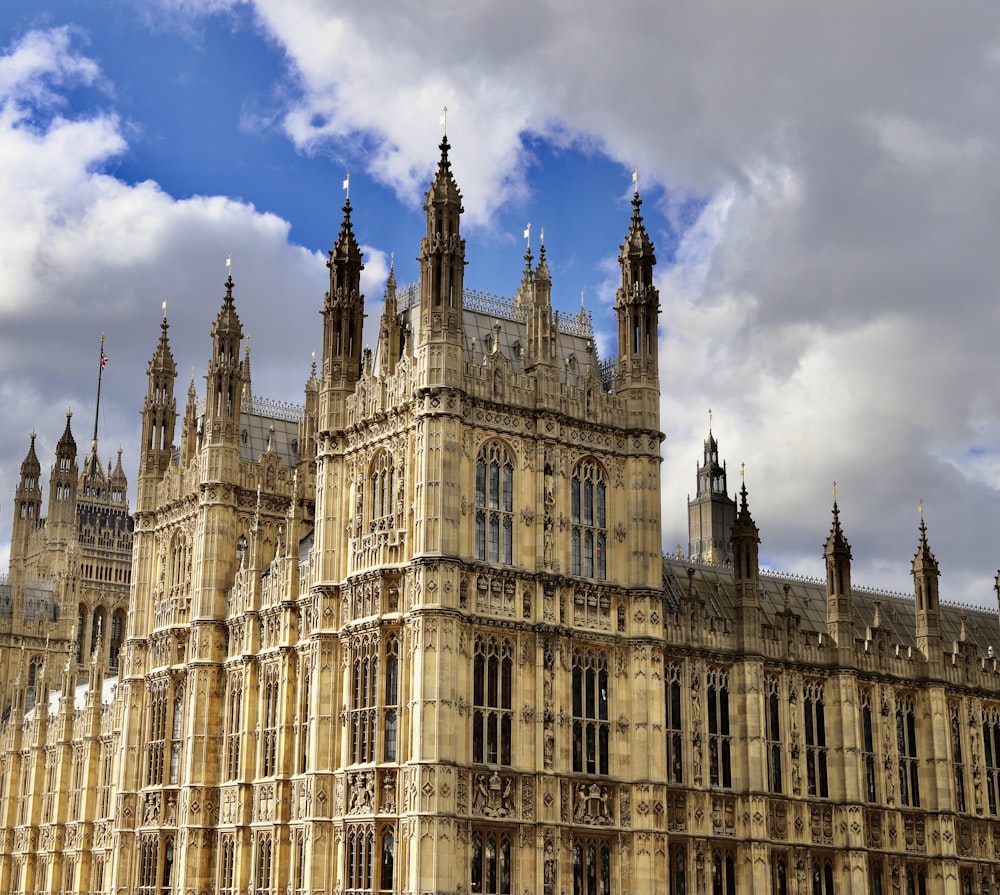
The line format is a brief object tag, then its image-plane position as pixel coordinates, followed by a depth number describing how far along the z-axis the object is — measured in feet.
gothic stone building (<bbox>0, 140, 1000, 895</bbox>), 200.34
